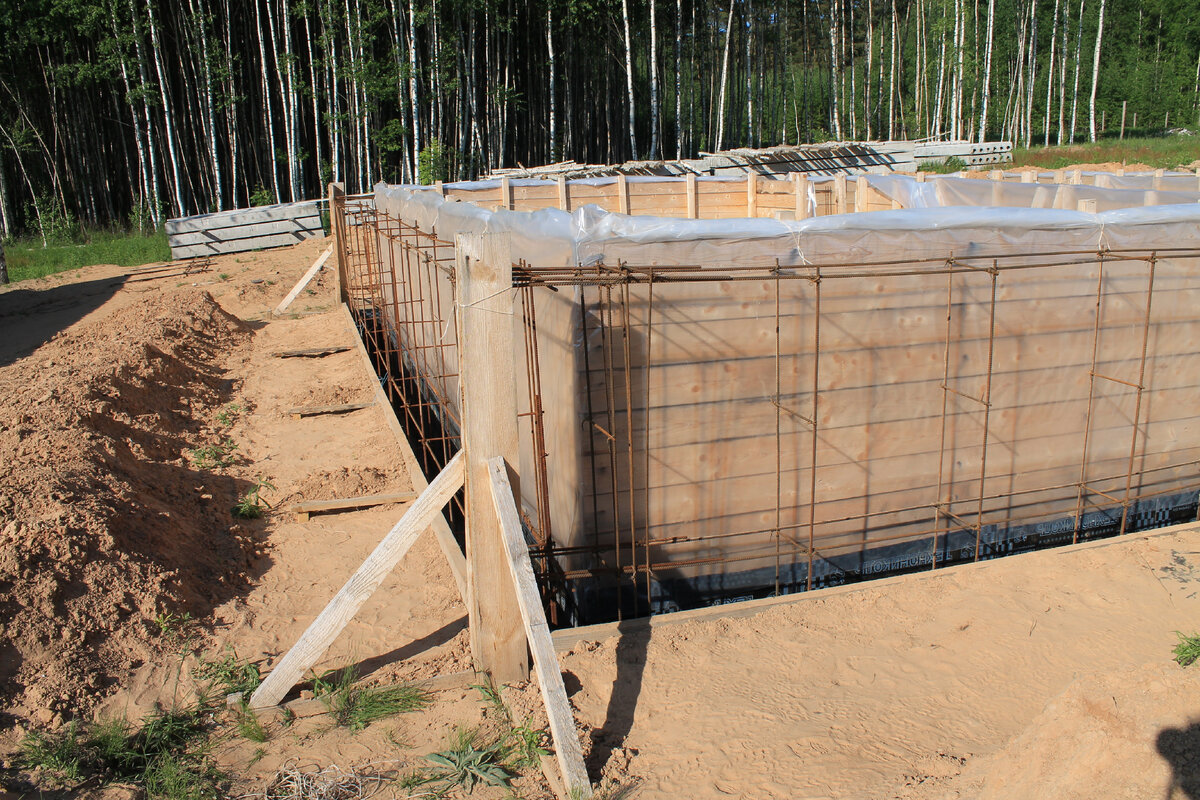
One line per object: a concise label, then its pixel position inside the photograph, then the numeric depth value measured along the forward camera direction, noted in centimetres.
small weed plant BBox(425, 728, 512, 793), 328
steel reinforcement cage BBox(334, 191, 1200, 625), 440
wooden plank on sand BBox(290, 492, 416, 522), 619
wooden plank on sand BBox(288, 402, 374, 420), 853
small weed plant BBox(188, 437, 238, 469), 713
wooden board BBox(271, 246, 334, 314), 1379
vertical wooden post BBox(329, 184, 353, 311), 1345
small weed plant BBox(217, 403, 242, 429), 840
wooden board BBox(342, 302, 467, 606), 494
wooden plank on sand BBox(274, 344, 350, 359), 1101
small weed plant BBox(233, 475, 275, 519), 610
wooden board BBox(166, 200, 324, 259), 1814
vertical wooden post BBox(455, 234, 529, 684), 365
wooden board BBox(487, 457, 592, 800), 305
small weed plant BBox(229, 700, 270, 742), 365
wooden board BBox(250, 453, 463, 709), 381
